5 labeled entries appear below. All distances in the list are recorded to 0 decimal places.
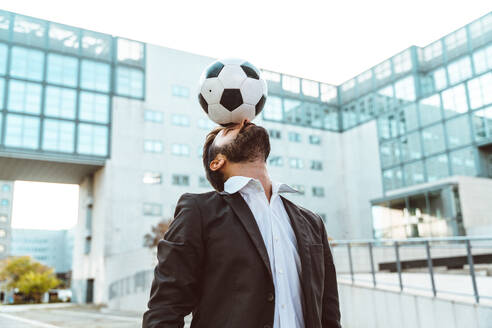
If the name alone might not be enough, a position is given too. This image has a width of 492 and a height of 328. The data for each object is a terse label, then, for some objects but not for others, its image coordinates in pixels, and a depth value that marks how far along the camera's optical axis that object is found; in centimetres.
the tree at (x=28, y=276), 4681
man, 155
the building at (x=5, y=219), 8900
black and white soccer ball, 215
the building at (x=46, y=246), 12400
